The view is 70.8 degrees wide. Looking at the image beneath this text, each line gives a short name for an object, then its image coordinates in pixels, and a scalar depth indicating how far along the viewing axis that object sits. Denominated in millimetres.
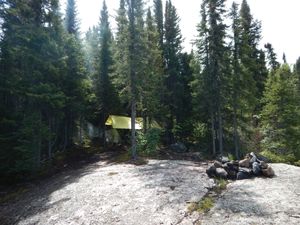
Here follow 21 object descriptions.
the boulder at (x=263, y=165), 11280
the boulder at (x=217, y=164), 11750
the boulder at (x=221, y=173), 11029
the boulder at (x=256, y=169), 11191
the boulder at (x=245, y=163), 11751
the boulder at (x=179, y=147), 20887
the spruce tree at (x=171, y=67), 23908
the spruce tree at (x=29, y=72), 14316
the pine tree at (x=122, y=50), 16654
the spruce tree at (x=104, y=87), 23459
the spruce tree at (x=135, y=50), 16573
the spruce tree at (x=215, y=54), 19663
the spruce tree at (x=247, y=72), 19906
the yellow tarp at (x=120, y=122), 23528
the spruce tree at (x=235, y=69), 19670
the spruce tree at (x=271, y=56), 36363
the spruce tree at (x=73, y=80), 19628
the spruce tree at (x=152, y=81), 17279
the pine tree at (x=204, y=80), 20207
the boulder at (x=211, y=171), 11320
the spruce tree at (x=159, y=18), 25901
